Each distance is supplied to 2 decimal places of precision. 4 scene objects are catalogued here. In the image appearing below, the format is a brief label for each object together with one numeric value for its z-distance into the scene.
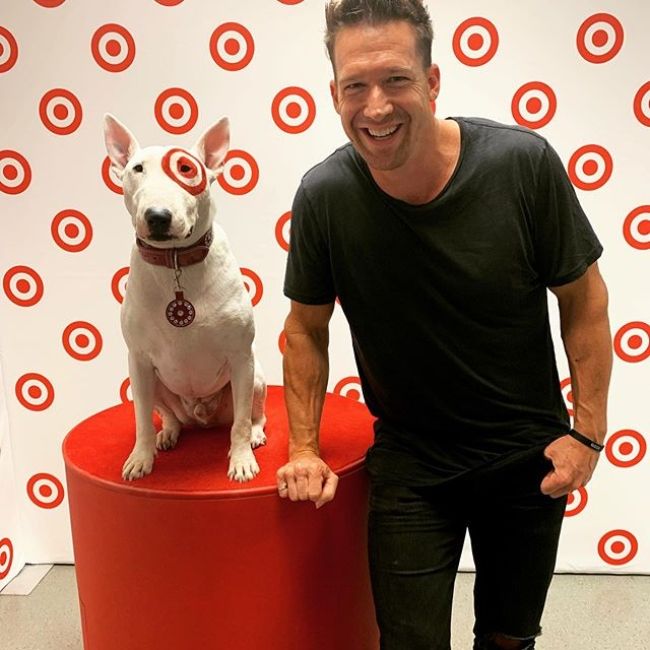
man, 1.04
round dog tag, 1.14
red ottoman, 1.12
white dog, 1.04
